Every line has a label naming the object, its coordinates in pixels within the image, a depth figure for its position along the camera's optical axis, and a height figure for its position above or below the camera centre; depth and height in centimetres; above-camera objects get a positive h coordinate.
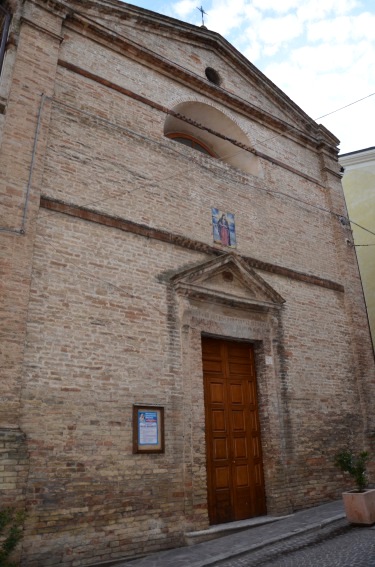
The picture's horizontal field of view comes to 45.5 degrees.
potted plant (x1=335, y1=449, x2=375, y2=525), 608 -52
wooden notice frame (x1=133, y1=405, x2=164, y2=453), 593 +43
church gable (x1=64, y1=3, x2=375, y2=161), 753 +714
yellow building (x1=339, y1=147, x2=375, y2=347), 1470 +821
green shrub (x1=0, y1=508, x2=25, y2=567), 403 -59
